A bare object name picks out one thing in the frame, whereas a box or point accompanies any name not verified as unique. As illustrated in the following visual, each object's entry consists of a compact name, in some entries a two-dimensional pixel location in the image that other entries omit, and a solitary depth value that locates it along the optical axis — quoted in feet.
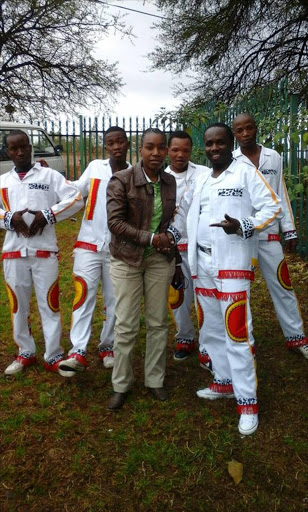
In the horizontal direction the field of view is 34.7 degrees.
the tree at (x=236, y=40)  37.27
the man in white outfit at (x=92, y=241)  12.80
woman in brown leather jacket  10.90
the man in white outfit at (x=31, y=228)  12.30
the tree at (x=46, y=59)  43.66
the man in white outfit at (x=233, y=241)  10.32
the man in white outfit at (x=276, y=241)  13.42
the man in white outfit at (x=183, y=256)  13.55
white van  37.56
